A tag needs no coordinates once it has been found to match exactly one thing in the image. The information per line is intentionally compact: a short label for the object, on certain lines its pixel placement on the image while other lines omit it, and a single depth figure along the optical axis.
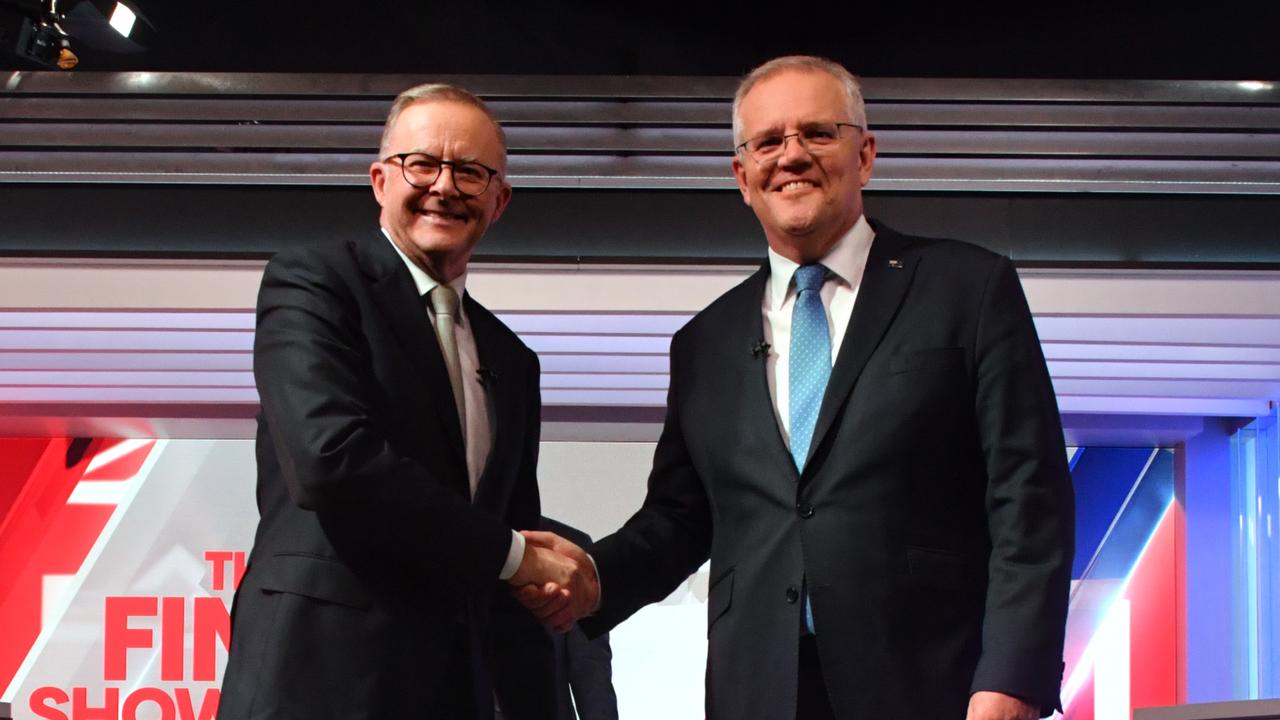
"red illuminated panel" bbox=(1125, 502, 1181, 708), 8.88
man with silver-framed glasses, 2.35
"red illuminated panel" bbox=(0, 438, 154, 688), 8.82
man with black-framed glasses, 2.38
